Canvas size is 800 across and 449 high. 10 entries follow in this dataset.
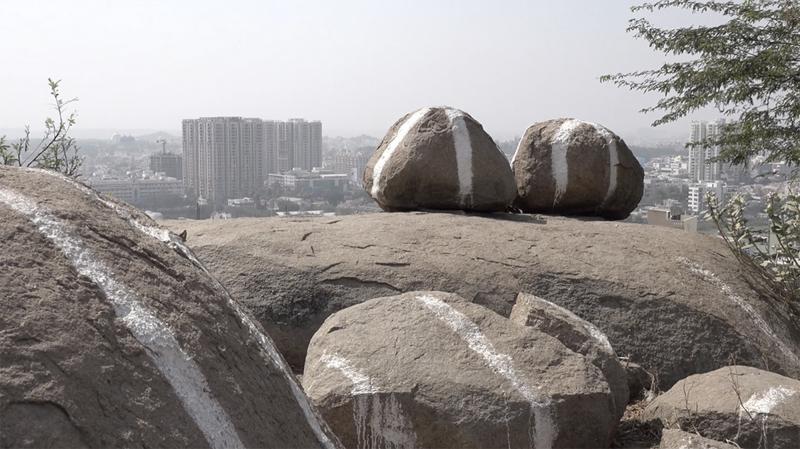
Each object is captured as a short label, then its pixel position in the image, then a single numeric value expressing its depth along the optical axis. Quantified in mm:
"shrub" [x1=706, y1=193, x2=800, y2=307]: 6473
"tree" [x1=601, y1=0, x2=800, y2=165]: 9523
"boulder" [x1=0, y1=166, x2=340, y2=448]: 1974
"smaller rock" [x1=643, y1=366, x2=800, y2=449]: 4340
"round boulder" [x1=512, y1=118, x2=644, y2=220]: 7801
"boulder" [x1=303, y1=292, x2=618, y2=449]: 4098
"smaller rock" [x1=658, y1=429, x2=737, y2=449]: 4242
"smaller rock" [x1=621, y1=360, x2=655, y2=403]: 5445
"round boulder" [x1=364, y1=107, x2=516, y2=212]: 7250
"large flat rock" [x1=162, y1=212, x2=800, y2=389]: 6027
